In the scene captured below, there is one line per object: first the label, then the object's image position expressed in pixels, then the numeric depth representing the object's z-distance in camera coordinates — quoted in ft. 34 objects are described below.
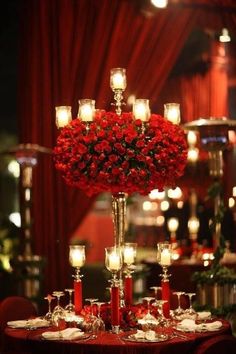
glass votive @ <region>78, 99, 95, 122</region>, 19.65
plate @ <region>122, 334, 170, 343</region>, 17.78
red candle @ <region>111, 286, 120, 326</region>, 18.96
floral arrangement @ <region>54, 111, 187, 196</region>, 19.29
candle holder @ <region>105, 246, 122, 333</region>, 18.66
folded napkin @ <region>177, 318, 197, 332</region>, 19.00
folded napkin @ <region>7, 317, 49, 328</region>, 19.80
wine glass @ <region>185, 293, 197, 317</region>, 20.18
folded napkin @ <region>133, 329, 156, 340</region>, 17.88
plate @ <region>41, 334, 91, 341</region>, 18.17
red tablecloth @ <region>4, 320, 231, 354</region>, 17.58
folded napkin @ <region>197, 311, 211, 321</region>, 20.71
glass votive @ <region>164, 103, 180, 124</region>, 20.56
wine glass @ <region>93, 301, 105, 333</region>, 18.72
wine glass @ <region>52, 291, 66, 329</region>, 18.89
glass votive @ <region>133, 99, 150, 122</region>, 19.50
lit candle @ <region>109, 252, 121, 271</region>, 18.61
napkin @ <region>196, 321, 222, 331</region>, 19.04
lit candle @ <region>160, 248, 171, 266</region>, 19.66
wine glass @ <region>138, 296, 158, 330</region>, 18.39
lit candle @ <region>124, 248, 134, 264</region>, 20.50
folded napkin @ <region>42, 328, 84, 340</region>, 18.21
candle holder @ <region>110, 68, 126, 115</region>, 20.56
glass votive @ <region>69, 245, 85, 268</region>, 19.80
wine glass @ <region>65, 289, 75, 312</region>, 19.83
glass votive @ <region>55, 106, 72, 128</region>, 20.63
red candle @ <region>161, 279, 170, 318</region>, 19.87
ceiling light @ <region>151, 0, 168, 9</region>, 27.23
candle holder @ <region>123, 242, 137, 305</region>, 20.52
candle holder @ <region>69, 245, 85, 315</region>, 19.80
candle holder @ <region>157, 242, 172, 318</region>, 19.66
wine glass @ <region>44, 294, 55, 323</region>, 20.50
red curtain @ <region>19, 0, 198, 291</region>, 29.43
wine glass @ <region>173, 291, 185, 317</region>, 20.49
